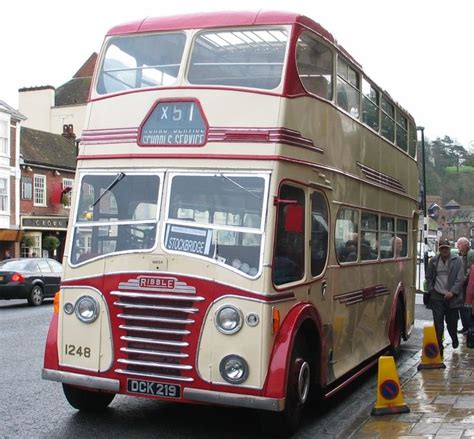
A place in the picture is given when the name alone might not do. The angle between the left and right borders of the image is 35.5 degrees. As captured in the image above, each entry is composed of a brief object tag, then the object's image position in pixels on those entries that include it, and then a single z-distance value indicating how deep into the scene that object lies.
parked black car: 21.49
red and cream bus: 6.42
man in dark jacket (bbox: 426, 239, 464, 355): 10.88
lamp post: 32.99
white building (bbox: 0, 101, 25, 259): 40.28
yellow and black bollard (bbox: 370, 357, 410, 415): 7.51
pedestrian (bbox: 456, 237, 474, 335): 13.64
